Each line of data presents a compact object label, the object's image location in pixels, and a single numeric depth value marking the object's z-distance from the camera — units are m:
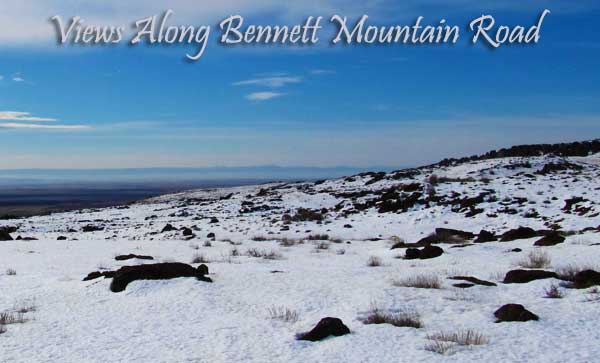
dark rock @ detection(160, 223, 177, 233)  21.60
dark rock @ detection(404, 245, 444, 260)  11.00
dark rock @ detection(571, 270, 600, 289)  6.94
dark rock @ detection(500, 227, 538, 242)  13.70
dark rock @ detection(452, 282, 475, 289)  7.32
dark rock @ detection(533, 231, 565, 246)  11.67
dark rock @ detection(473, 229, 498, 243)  14.09
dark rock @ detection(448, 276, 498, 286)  7.46
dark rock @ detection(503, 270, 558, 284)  7.49
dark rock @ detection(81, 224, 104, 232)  24.67
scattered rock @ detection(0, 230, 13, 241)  19.01
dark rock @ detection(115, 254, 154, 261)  11.43
